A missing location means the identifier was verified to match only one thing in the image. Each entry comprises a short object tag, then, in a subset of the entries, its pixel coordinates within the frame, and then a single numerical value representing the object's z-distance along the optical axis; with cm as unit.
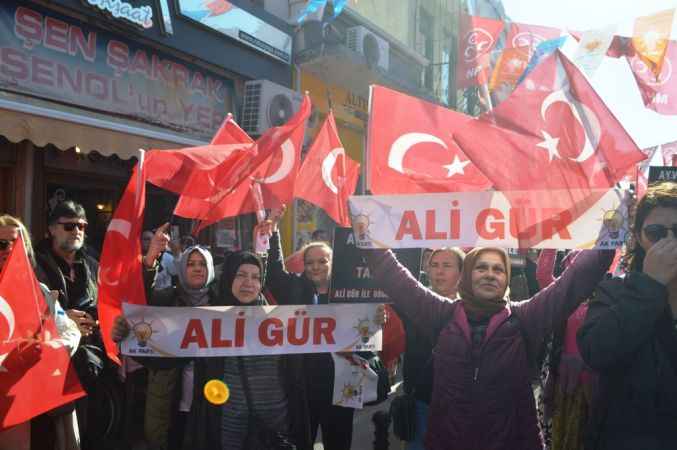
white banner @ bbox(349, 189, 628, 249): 270
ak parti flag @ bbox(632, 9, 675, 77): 688
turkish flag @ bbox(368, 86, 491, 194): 313
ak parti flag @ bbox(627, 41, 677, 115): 666
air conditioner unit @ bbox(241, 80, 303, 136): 934
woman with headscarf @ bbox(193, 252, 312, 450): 289
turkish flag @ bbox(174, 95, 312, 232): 391
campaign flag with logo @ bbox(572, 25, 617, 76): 712
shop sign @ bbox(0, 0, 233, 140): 629
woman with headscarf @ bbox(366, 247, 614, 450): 245
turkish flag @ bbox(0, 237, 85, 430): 277
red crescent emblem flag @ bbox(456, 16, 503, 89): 1126
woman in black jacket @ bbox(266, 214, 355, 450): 358
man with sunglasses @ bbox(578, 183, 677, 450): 175
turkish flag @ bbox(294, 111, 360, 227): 418
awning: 574
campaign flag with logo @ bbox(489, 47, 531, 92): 1041
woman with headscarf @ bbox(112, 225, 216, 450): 343
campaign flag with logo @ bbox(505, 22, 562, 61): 1006
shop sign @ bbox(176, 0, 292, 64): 841
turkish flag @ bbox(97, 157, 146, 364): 311
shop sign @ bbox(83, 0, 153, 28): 680
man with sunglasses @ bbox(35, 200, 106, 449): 364
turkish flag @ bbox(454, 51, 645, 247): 264
